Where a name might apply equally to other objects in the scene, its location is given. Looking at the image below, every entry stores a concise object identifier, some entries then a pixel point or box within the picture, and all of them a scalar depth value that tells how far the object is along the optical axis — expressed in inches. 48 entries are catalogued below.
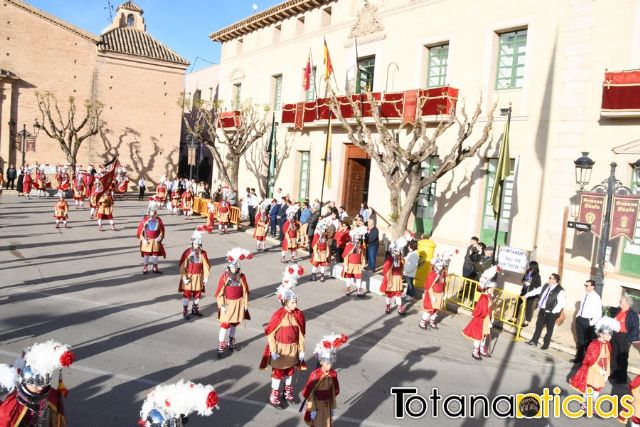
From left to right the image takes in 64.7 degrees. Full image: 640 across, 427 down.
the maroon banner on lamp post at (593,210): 489.6
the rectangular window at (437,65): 717.9
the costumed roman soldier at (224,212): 818.8
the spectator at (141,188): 1275.8
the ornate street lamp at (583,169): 478.0
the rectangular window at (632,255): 499.8
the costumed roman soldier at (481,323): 377.7
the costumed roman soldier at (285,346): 278.5
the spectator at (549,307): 410.9
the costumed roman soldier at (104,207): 751.7
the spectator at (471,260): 510.9
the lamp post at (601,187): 414.3
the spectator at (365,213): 717.3
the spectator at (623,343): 366.0
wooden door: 879.7
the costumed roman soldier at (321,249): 550.9
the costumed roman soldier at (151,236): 513.7
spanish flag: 793.6
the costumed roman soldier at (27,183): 1118.4
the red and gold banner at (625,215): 461.7
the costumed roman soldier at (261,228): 684.1
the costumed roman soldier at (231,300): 337.4
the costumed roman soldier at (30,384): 180.9
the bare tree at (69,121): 1285.7
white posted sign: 489.1
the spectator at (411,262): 519.8
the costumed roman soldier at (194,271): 397.7
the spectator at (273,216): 801.6
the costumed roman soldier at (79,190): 980.6
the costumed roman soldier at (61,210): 733.9
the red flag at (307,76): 881.5
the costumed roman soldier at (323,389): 241.0
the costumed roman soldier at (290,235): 627.8
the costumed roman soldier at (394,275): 467.8
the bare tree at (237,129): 997.8
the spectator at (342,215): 707.8
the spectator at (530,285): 460.4
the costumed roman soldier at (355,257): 511.5
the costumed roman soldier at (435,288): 428.8
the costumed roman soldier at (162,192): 1114.1
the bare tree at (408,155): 584.1
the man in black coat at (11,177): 1255.4
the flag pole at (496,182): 532.0
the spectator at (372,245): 598.9
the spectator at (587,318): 391.9
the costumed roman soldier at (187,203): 997.8
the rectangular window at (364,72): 842.8
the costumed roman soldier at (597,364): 306.3
